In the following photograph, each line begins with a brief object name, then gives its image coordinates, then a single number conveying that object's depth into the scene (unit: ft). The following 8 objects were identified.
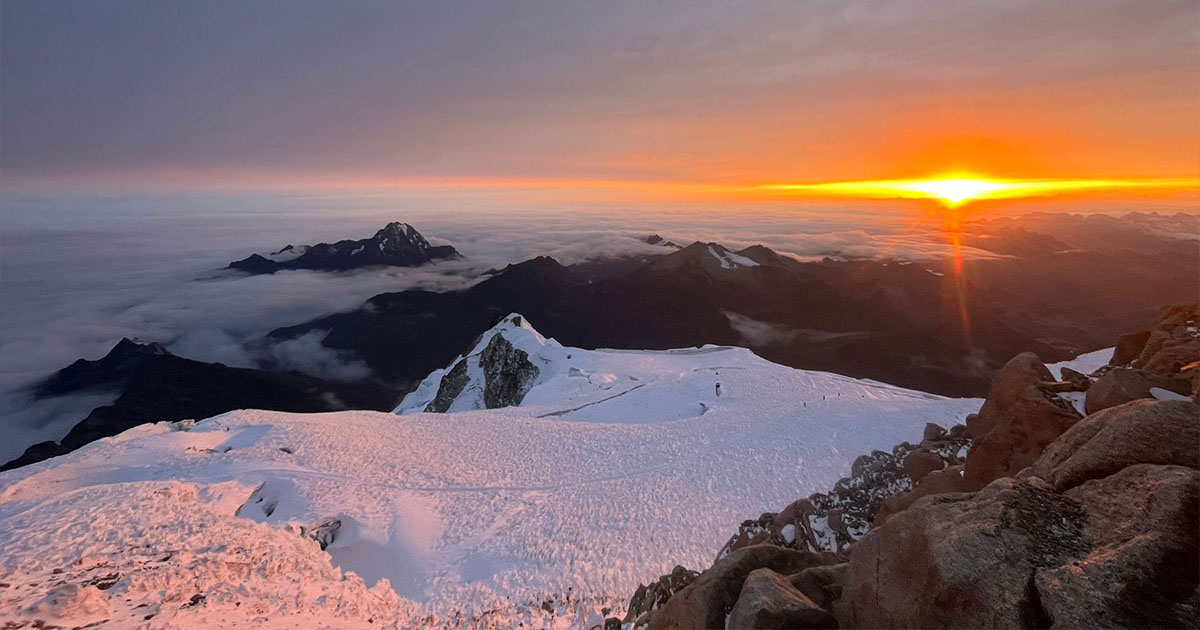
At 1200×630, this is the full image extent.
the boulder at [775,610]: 25.88
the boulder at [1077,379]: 45.01
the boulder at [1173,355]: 39.04
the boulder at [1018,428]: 40.11
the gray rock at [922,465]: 55.77
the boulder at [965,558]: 21.30
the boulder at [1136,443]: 23.79
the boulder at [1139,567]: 17.93
